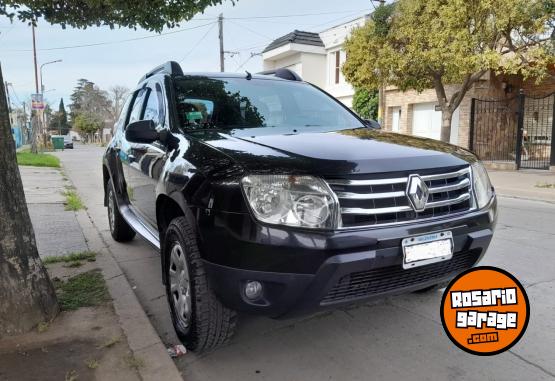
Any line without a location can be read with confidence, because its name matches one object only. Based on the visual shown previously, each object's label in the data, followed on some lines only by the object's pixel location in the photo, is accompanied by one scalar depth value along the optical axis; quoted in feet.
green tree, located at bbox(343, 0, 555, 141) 39.40
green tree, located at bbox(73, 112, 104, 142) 285.43
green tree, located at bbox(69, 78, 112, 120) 296.92
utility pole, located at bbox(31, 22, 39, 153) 95.26
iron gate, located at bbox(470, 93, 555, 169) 53.11
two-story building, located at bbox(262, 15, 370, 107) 84.94
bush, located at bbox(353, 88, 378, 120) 73.48
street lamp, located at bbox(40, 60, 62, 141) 175.70
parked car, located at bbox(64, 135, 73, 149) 175.63
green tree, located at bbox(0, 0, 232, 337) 10.02
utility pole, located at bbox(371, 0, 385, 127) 59.88
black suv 7.64
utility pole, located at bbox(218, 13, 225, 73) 95.54
